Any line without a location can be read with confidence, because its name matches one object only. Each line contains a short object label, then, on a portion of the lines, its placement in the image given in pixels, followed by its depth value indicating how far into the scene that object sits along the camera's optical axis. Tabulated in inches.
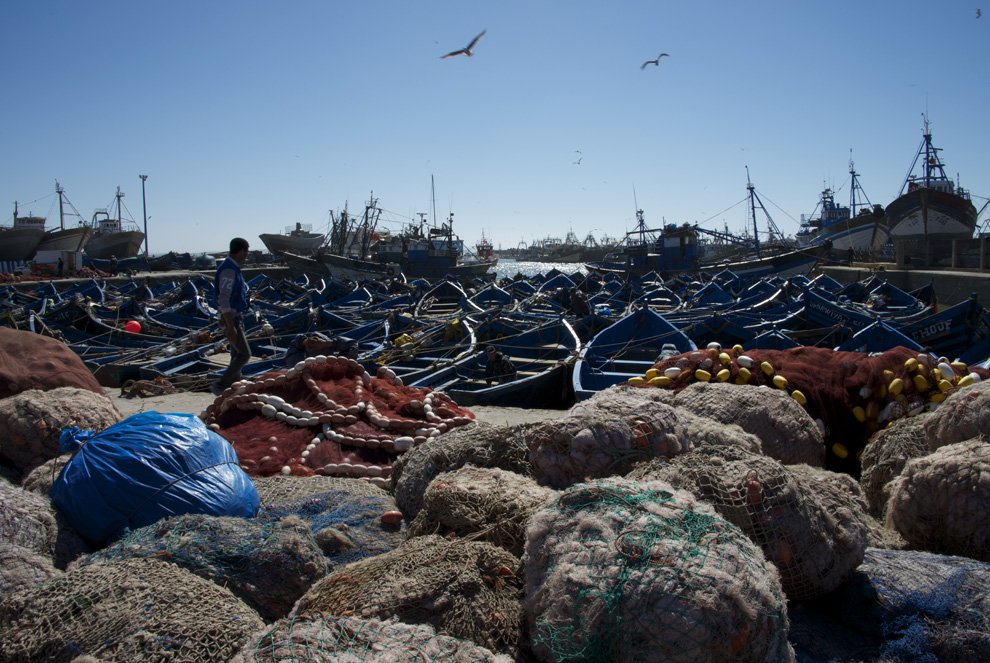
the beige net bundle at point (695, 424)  137.1
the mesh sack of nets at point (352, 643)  74.1
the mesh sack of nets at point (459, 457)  148.7
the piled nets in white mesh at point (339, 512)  127.3
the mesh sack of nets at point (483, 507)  115.0
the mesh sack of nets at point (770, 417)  167.9
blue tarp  124.6
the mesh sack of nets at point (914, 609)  99.9
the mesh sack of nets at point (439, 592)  89.7
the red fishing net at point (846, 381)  206.5
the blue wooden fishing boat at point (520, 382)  376.8
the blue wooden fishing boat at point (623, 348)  359.6
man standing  266.4
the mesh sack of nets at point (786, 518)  106.8
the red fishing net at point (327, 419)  200.8
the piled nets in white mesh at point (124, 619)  82.4
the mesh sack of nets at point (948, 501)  118.5
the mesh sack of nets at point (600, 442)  129.2
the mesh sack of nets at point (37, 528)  113.5
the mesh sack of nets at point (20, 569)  100.6
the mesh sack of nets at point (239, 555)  102.7
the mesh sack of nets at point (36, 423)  163.0
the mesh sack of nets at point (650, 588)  78.4
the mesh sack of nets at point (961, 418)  141.6
